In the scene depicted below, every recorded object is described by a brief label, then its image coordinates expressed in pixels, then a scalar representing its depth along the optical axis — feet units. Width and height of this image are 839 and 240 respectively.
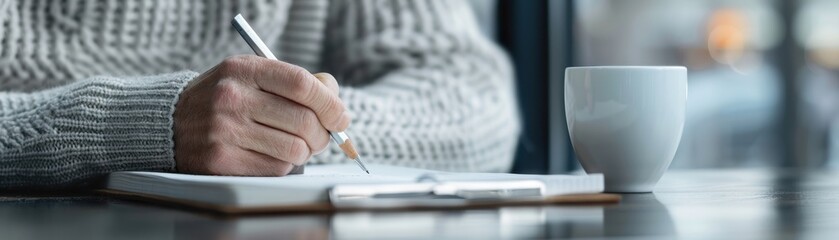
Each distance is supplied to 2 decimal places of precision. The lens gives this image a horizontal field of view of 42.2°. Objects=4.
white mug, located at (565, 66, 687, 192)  2.49
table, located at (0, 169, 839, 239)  1.61
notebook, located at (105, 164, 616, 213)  1.90
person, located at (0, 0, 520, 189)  2.69
